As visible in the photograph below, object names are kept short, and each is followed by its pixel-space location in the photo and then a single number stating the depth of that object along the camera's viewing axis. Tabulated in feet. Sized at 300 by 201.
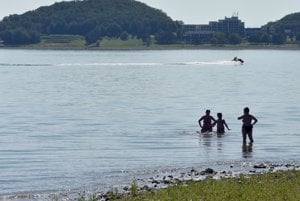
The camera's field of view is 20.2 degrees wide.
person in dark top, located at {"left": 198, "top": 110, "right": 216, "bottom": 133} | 139.10
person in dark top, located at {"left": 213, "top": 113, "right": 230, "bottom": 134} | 139.19
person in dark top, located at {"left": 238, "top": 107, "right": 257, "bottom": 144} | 123.55
